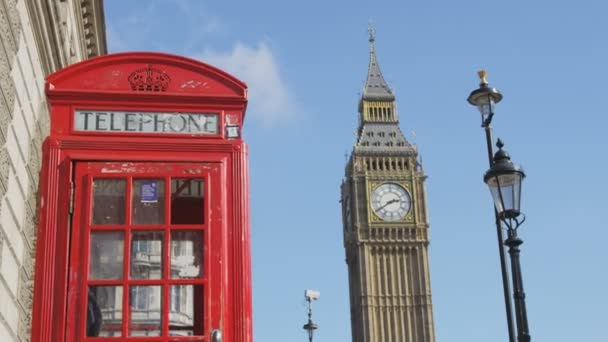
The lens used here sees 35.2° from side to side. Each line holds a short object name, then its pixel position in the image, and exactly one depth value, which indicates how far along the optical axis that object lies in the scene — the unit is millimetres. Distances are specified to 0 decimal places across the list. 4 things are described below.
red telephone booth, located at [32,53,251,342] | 4809
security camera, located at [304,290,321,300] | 20750
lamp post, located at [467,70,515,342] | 8695
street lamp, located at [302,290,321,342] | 20156
